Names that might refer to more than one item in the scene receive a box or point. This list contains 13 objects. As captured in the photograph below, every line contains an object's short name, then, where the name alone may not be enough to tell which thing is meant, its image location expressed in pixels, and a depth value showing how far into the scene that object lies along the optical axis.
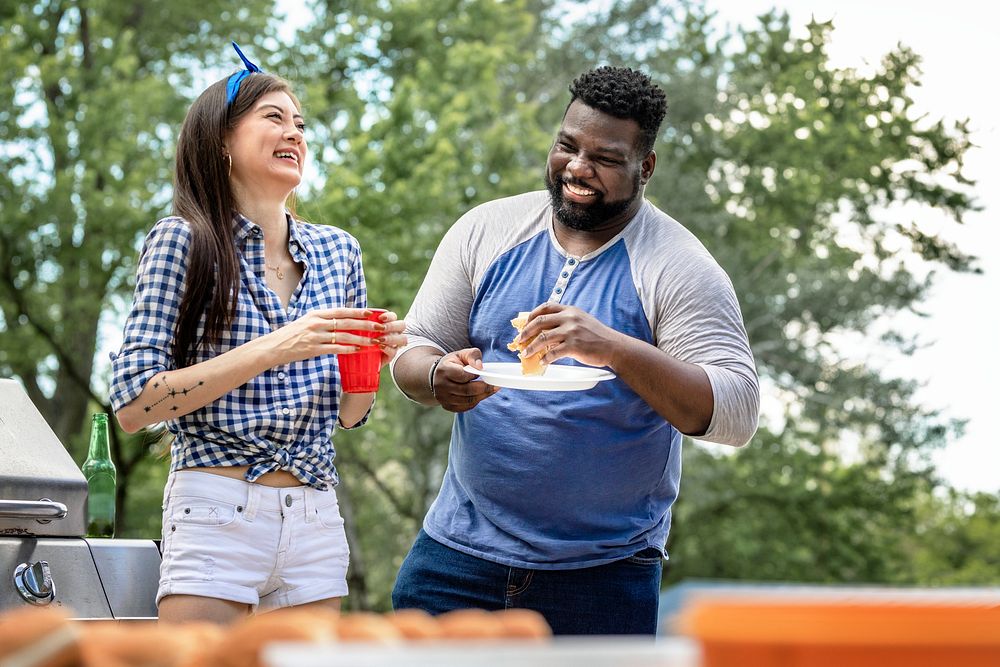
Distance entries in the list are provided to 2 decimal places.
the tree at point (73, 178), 14.51
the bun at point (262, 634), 2.09
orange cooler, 1.96
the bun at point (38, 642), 2.22
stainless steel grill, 3.61
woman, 3.46
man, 3.73
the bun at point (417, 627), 2.27
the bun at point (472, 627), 2.26
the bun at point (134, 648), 2.21
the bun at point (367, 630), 2.15
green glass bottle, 4.12
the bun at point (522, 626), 2.25
